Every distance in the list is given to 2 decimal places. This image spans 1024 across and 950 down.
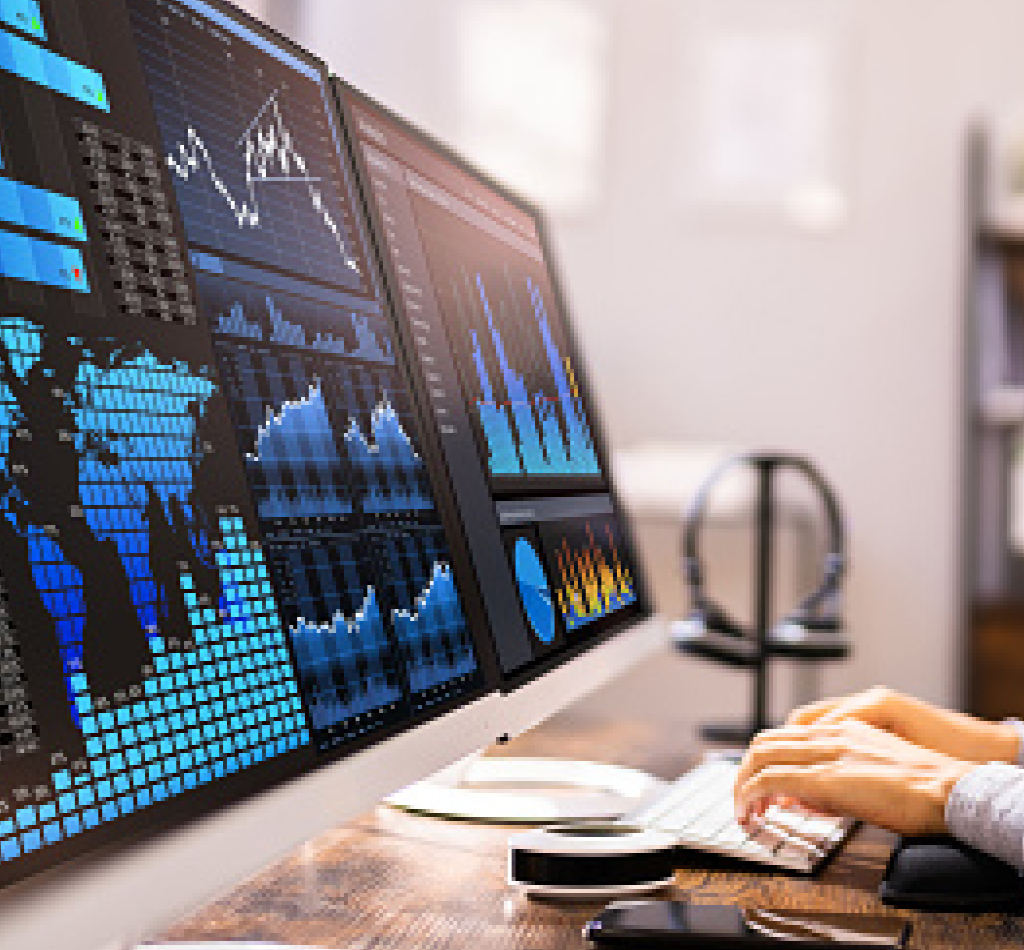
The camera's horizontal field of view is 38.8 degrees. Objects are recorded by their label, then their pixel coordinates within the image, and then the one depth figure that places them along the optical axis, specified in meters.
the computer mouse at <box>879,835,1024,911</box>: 0.81
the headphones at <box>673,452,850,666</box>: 1.62
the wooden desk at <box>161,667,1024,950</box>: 0.73
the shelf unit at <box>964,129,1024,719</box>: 3.58
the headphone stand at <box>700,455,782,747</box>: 1.40
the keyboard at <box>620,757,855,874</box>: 0.89
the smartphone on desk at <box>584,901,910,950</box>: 0.68
